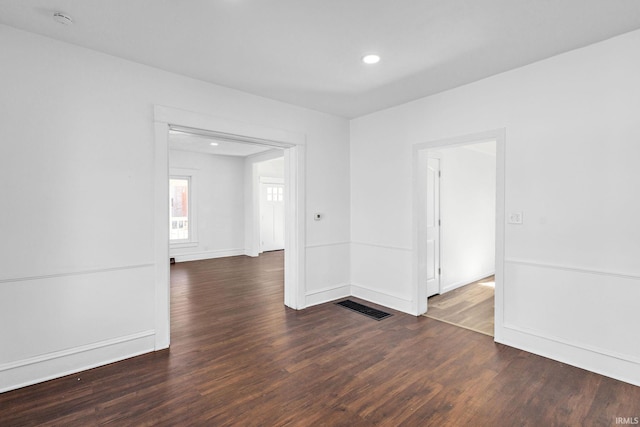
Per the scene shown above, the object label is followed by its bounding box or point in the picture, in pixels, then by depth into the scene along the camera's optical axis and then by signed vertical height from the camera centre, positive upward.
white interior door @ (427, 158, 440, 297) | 4.52 -0.24
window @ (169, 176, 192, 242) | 7.59 +0.02
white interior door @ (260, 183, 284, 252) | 9.24 -0.21
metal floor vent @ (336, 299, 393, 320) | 3.90 -1.30
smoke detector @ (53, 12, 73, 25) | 2.16 +1.34
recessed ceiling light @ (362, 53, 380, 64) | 2.76 +1.35
